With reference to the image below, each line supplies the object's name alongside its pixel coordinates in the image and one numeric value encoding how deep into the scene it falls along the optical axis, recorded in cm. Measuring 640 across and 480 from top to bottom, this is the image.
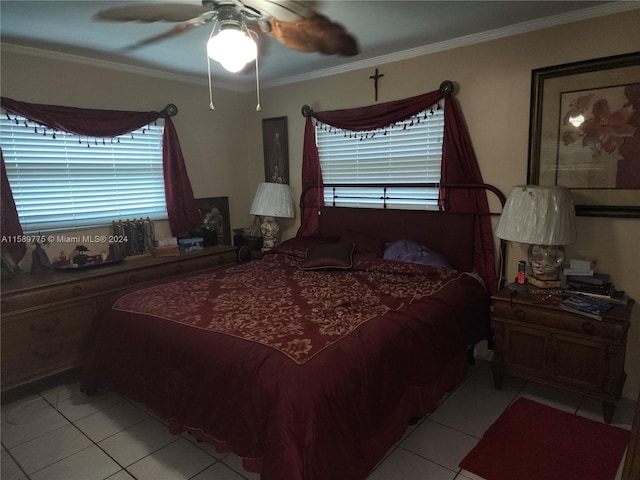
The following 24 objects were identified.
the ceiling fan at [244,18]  212
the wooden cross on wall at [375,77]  361
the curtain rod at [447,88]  319
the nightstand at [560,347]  234
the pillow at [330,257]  327
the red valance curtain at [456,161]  318
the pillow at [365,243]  352
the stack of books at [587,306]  234
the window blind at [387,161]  344
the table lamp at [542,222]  251
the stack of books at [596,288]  252
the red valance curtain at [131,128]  314
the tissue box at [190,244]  393
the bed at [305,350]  167
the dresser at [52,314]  271
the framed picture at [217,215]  437
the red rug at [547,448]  205
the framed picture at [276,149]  443
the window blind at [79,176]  315
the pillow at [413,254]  324
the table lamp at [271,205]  411
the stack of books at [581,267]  268
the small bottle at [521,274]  287
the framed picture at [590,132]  255
